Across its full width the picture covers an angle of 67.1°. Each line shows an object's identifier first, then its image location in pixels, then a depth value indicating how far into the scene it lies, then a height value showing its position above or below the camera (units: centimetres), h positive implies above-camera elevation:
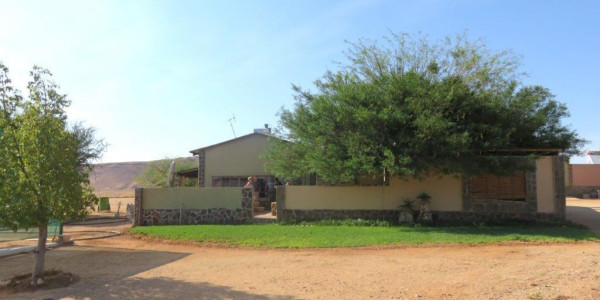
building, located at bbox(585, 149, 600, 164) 4956 +338
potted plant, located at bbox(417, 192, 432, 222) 1712 -77
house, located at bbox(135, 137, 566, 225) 1709 -45
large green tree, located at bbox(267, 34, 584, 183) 1515 +236
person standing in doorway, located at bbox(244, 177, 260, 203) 2111 +14
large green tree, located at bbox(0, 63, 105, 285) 885 +39
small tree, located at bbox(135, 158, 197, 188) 3843 +150
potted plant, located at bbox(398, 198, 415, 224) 1694 -96
